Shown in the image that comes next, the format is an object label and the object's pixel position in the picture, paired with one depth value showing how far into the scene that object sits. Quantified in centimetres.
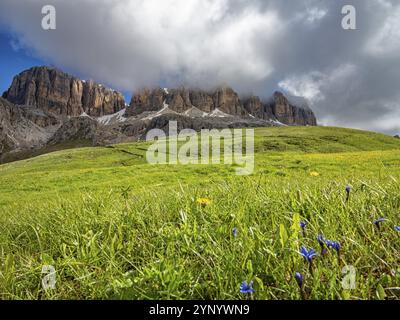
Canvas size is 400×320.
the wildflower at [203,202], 443
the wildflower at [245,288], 193
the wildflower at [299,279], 199
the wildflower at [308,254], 210
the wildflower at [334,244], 224
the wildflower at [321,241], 241
